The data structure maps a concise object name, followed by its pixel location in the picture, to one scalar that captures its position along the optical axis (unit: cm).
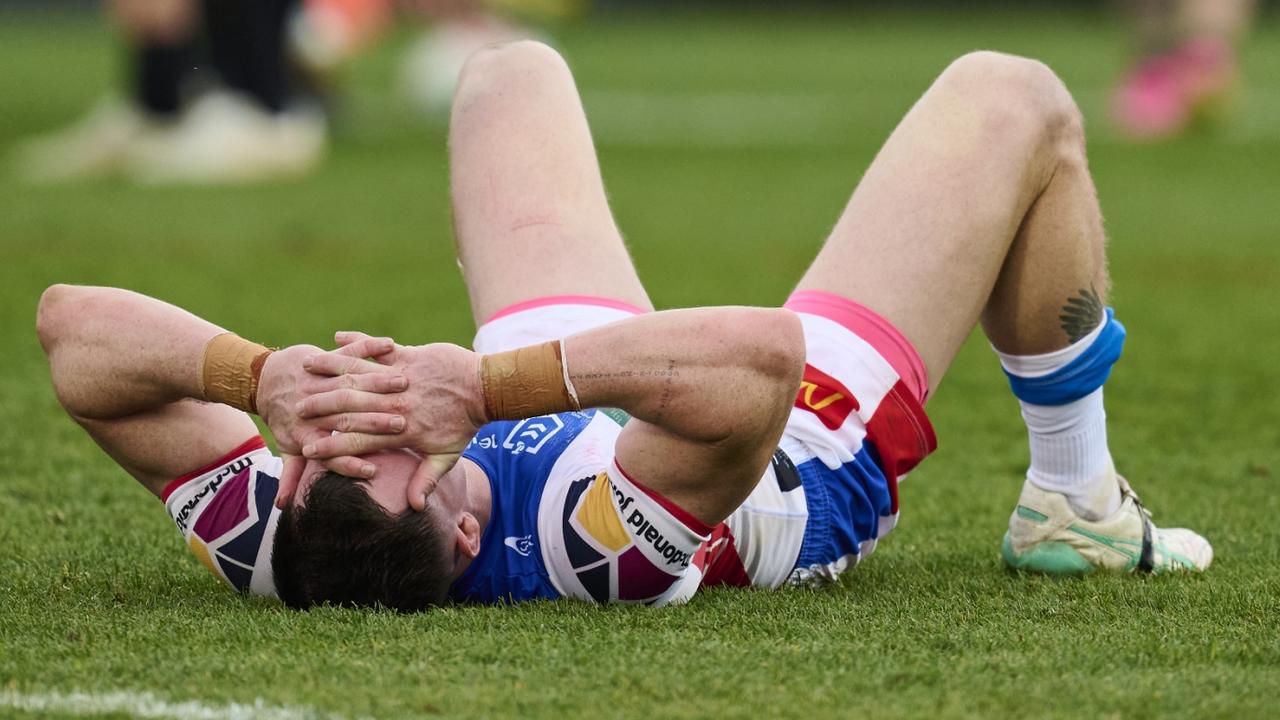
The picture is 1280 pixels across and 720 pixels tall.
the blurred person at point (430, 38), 2230
